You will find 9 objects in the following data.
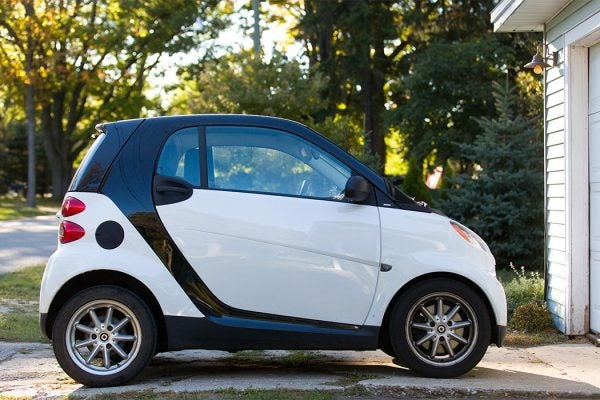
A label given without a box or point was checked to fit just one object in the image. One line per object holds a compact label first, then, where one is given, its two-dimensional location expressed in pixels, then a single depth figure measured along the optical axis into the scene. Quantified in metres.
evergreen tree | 14.18
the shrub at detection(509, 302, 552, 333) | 8.11
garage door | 7.64
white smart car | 5.56
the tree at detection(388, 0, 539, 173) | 26.16
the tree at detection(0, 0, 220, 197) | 35.25
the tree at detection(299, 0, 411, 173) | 30.05
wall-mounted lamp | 8.29
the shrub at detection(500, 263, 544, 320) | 8.69
